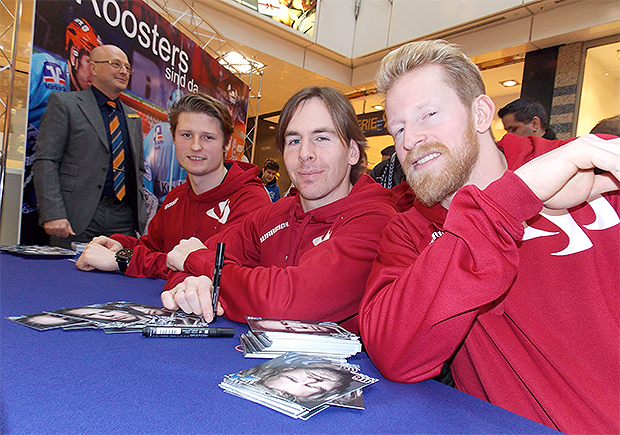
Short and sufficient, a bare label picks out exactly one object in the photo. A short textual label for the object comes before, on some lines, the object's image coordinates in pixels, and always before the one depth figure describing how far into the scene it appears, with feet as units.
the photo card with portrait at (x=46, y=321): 3.23
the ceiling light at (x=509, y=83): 22.06
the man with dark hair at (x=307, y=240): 4.00
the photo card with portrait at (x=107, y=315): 3.41
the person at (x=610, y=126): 8.00
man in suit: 9.78
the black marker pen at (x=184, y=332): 3.28
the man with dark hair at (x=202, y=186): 7.81
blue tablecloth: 1.98
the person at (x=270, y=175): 23.86
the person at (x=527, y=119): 11.60
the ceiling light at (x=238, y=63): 20.44
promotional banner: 9.78
